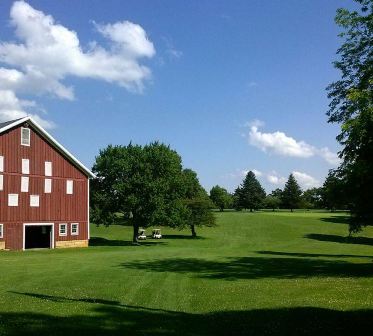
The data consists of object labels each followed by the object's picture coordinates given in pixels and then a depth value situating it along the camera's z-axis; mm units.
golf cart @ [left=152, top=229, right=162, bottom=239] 79938
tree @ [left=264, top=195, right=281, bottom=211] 188375
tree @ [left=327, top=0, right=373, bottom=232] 25062
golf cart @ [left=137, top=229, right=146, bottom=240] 76812
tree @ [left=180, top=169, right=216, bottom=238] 80625
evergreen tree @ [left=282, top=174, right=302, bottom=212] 172375
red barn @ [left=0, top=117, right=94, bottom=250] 50875
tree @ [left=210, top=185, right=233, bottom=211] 184625
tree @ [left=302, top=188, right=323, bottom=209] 183475
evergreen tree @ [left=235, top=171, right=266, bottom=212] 179750
